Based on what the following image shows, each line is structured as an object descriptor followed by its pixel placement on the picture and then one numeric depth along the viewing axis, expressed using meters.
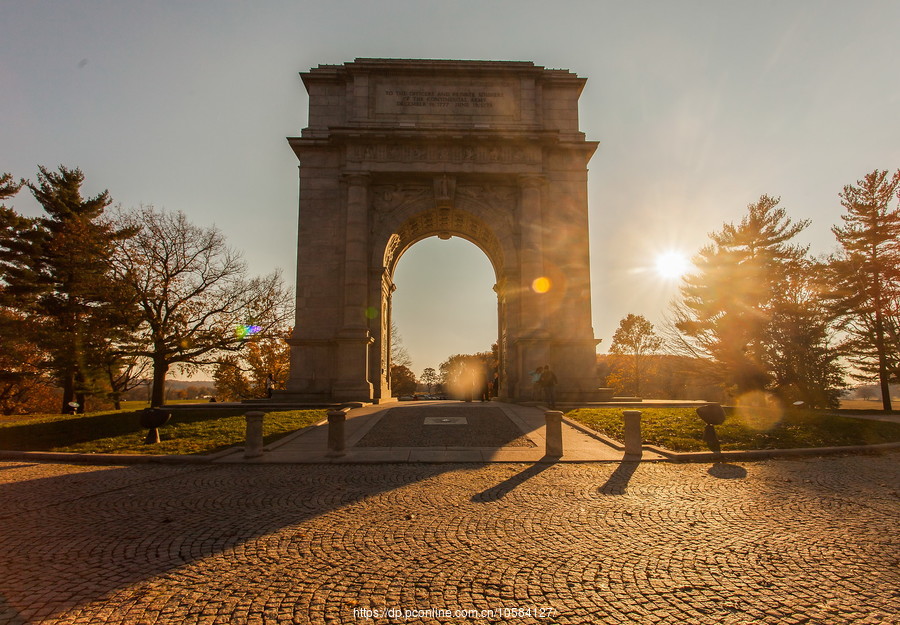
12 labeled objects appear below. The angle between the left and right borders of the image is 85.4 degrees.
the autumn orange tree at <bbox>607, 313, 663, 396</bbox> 54.72
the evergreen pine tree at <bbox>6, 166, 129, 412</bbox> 25.72
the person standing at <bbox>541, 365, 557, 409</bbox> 19.73
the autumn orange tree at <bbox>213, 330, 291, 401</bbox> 45.94
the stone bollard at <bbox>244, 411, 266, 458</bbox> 10.60
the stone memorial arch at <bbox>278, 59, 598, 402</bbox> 25.52
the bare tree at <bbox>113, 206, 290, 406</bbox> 26.86
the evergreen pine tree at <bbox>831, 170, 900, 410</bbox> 31.11
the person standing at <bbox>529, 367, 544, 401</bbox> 22.12
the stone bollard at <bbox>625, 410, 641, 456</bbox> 10.60
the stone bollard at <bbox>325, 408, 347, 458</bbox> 10.71
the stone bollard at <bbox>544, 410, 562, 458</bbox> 10.54
